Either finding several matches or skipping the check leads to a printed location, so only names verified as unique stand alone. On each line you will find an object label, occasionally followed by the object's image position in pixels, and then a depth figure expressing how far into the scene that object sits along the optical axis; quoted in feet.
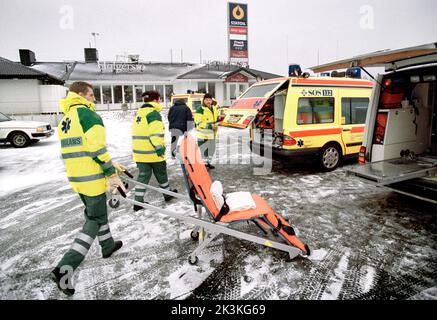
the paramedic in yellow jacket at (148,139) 13.30
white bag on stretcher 9.33
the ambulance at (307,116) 18.44
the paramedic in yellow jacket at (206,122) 21.74
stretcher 8.66
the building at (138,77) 84.17
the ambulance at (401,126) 12.53
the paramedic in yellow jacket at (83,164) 8.09
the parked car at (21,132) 34.11
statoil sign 102.12
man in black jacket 22.94
